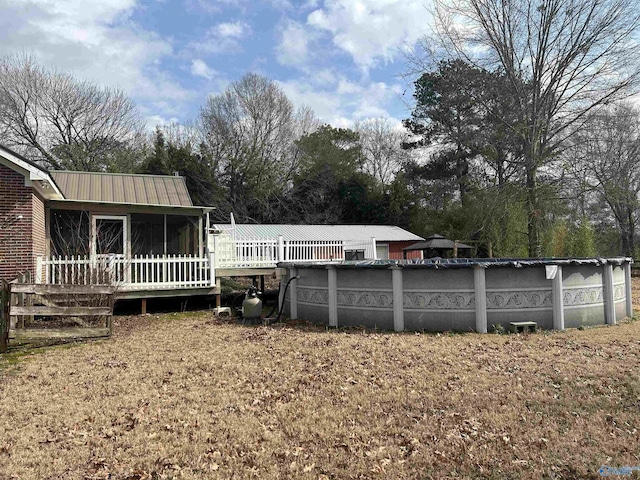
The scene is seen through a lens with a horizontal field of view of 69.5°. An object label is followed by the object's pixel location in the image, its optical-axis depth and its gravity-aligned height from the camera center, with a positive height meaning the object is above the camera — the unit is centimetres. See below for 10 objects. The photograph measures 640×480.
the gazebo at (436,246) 2017 +42
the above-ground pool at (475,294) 858 -78
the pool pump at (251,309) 1015 -108
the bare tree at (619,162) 1938 +505
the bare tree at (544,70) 1792 +736
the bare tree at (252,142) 3422 +895
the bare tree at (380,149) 4222 +984
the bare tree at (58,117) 2852 +961
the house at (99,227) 989 +105
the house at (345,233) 2541 +140
